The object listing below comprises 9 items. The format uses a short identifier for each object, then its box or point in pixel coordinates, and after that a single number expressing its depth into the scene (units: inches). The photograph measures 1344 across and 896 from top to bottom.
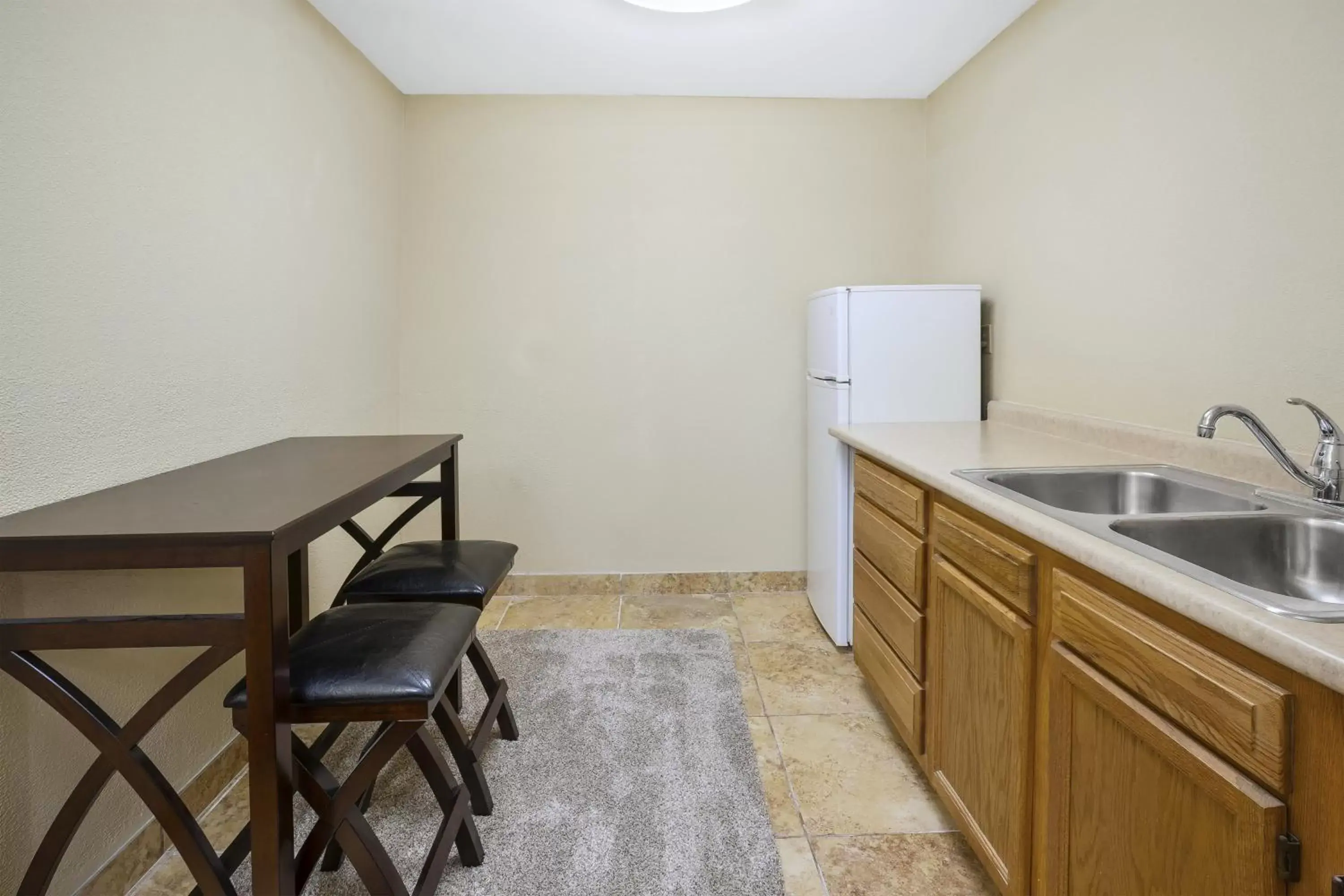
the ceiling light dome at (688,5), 88.4
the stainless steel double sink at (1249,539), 48.8
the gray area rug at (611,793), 65.4
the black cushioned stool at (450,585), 72.9
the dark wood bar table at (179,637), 44.9
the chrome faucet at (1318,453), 51.2
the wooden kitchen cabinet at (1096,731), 31.7
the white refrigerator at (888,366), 108.2
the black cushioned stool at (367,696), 50.1
